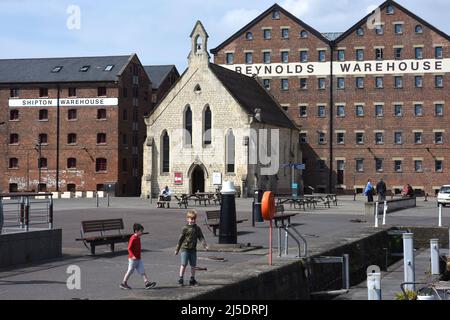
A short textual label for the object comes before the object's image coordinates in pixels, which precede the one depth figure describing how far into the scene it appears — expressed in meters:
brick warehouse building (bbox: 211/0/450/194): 71.62
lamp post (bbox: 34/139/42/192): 71.60
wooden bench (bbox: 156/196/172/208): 45.35
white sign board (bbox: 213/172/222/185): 61.44
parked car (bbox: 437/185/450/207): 48.06
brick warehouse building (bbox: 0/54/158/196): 71.56
